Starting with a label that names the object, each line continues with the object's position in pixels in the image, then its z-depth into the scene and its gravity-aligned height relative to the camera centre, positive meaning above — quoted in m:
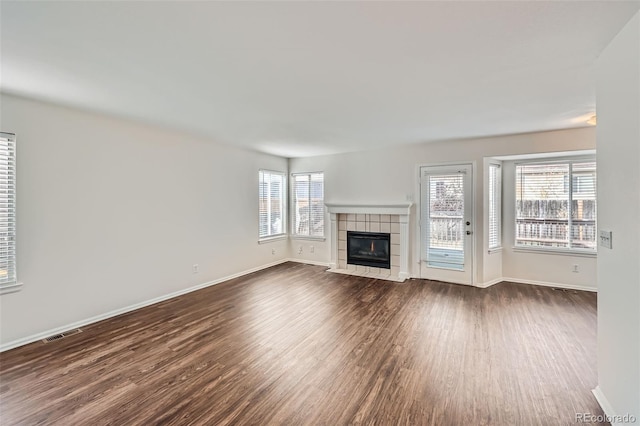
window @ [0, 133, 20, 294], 2.72 -0.01
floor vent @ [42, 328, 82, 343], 2.90 -1.30
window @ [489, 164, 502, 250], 4.77 +0.11
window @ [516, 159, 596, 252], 4.44 +0.13
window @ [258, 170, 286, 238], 5.89 +0.21
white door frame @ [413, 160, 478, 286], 4.69 +0.04
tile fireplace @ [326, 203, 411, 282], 5.22 -0.54
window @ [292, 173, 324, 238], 6.28 +0.19
